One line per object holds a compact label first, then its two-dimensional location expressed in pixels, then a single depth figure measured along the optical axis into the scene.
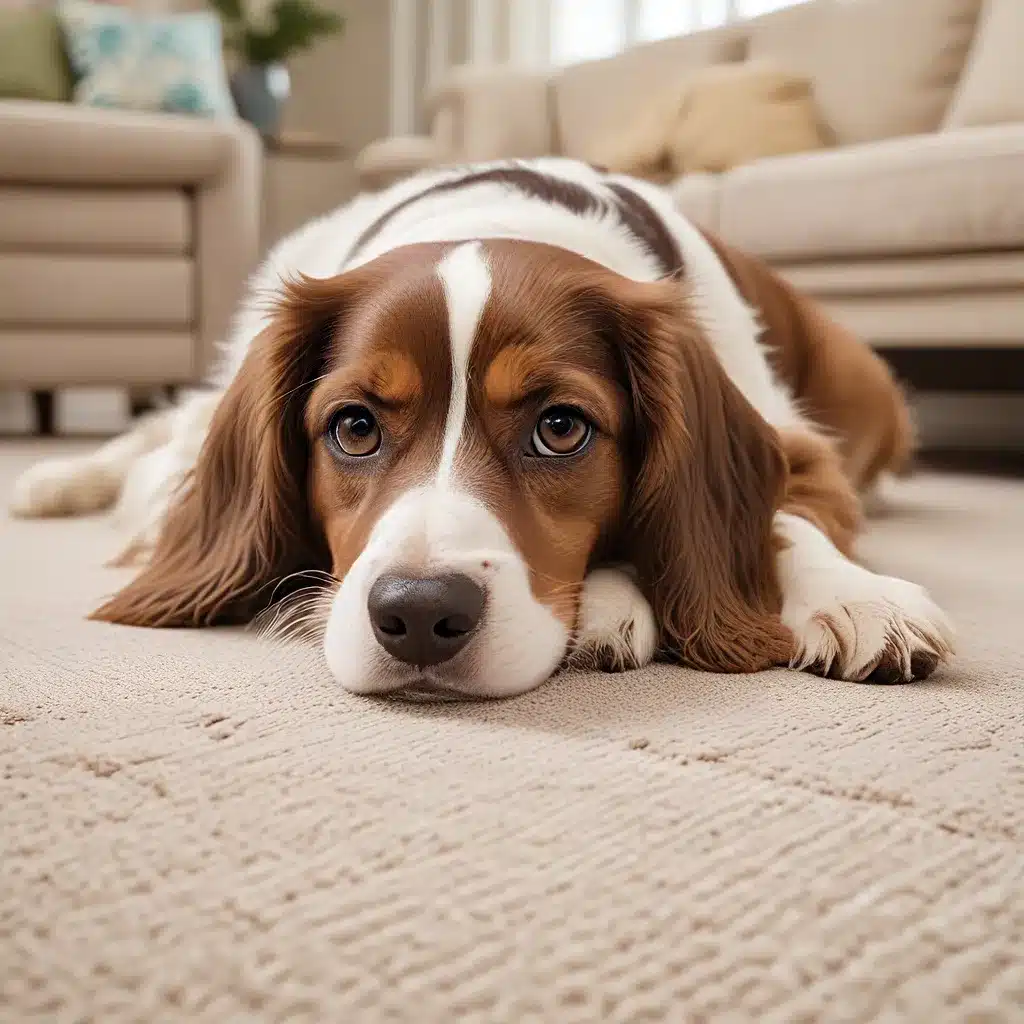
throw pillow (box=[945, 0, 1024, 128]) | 4.04
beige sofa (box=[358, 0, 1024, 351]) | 3.38
